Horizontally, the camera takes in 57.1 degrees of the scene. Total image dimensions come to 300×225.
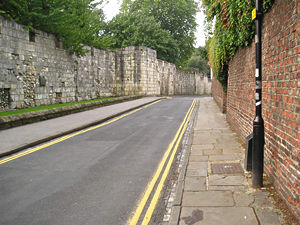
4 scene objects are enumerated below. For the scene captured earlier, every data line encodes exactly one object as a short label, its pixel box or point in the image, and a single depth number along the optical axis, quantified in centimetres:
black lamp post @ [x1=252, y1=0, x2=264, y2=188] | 439
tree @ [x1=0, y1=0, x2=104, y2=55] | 1422
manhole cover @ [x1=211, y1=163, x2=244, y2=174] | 543
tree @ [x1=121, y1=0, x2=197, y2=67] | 4203
